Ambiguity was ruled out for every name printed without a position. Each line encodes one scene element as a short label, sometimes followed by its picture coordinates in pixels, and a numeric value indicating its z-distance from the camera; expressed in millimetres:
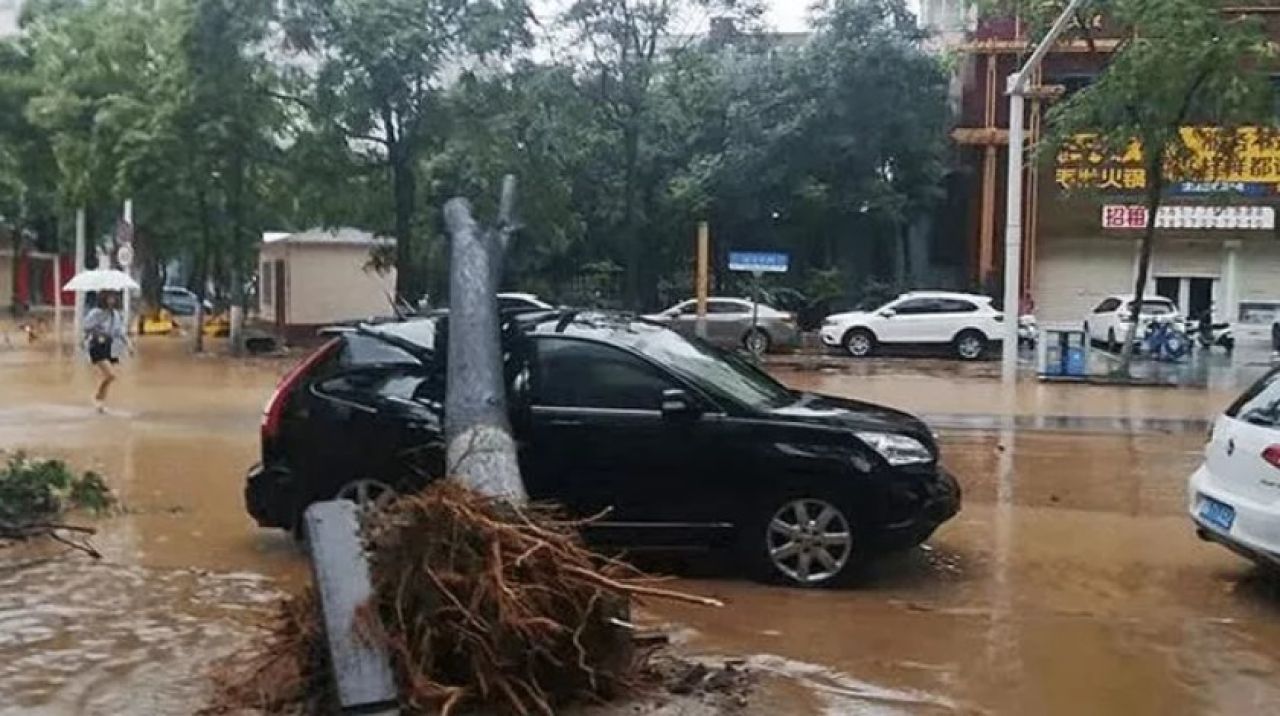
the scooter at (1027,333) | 35588
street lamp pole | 25719
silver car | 34844
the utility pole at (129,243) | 30467
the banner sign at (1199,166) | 27219
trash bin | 27047
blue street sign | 35188
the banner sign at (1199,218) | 40219
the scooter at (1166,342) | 33531
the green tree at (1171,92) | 24641
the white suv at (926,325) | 34116
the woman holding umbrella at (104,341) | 19672
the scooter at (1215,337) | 37156
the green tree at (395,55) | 28391
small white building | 35250
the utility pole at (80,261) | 34500
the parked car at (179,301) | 56094
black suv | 8586
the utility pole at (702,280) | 33781
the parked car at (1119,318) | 34656
